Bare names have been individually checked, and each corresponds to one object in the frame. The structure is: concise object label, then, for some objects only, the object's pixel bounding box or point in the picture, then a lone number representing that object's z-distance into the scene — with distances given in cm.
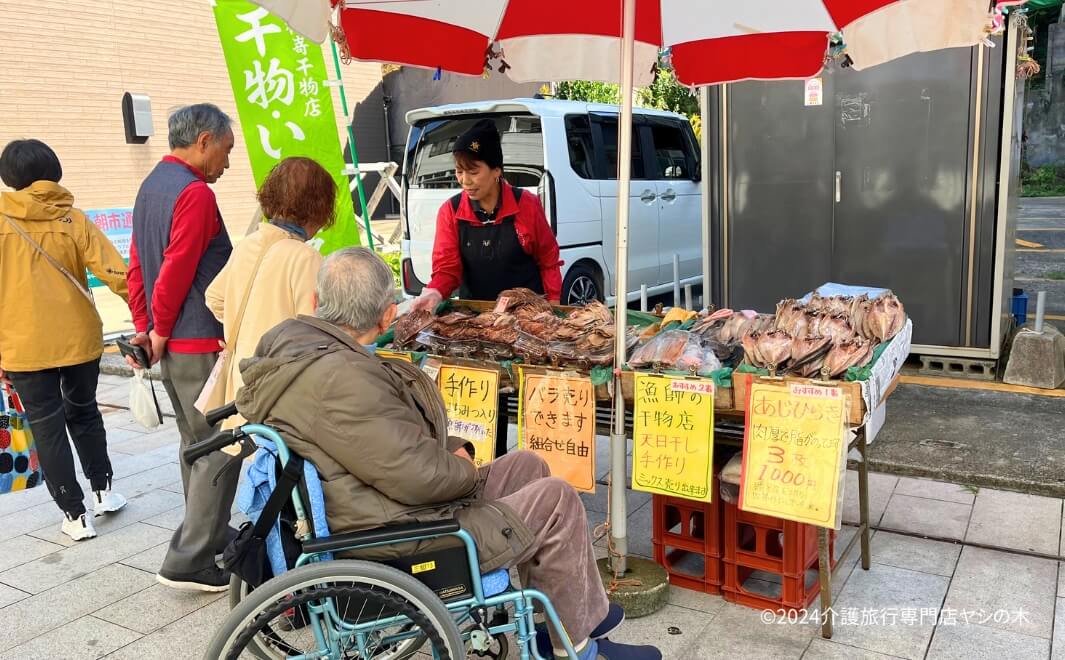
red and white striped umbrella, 342
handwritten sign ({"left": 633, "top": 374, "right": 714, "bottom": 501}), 276
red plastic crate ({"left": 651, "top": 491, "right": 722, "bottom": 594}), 309
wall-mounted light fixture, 1016
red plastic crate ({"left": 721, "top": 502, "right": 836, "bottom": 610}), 290
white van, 727
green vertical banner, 548
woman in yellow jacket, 368
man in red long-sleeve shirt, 321
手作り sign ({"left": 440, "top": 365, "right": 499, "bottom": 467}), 314
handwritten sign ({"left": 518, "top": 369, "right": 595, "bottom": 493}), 299
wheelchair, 205
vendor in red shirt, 382
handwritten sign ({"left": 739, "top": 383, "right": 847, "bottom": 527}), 254
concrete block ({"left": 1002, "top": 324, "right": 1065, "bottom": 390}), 530
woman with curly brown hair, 292
